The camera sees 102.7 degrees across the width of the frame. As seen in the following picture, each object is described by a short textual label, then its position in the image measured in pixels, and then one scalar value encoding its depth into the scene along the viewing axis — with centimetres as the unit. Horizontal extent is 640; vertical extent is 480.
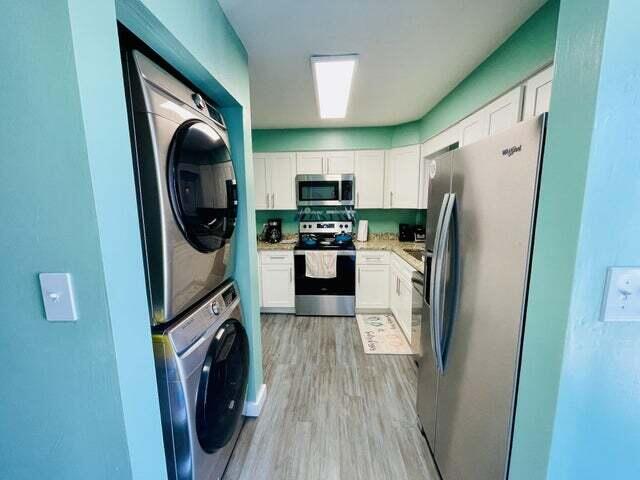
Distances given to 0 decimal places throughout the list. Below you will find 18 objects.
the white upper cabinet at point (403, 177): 326
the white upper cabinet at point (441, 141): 226
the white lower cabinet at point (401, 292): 260
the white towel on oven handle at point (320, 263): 319
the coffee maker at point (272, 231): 362
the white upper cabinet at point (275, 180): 351
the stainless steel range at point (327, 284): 323
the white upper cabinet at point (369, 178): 345
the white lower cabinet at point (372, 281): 324
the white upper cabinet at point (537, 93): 128
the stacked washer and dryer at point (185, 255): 85
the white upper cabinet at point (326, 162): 346
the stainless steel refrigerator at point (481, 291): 80
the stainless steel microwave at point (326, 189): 339
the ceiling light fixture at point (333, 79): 174
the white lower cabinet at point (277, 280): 329
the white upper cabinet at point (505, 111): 147
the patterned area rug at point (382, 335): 257
